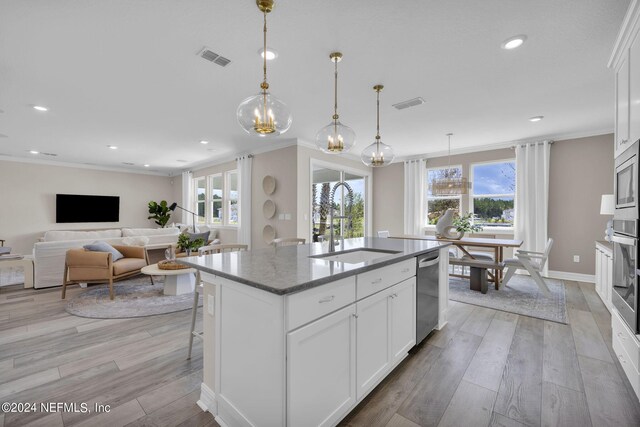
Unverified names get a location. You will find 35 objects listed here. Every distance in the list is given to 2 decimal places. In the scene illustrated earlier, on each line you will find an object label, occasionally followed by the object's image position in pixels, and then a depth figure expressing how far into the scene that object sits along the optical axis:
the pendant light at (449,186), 4.87
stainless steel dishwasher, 2.37
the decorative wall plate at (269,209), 5.57
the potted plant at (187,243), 3.82
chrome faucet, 2.32
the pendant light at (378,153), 3.00
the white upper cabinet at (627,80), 1.86
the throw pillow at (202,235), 5.83
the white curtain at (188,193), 8.34
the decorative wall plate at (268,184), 5.55
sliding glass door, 5.77
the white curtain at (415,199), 6.43
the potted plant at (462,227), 4.63
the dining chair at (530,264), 3.86
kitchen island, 1.27
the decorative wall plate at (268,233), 5.62
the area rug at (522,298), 3.31
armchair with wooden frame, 3.77
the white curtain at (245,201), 6.12
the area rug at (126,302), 3.30
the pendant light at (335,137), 2.51
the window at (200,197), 8.20
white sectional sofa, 4.27
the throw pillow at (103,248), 3.99
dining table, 4.12
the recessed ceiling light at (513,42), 2.17
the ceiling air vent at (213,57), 2.38
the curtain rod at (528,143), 4.95
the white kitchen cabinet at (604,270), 3.35
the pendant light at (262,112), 1.87
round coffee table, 3.73
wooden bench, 4.05
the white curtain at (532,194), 4.95
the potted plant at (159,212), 8.53
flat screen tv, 7.25
